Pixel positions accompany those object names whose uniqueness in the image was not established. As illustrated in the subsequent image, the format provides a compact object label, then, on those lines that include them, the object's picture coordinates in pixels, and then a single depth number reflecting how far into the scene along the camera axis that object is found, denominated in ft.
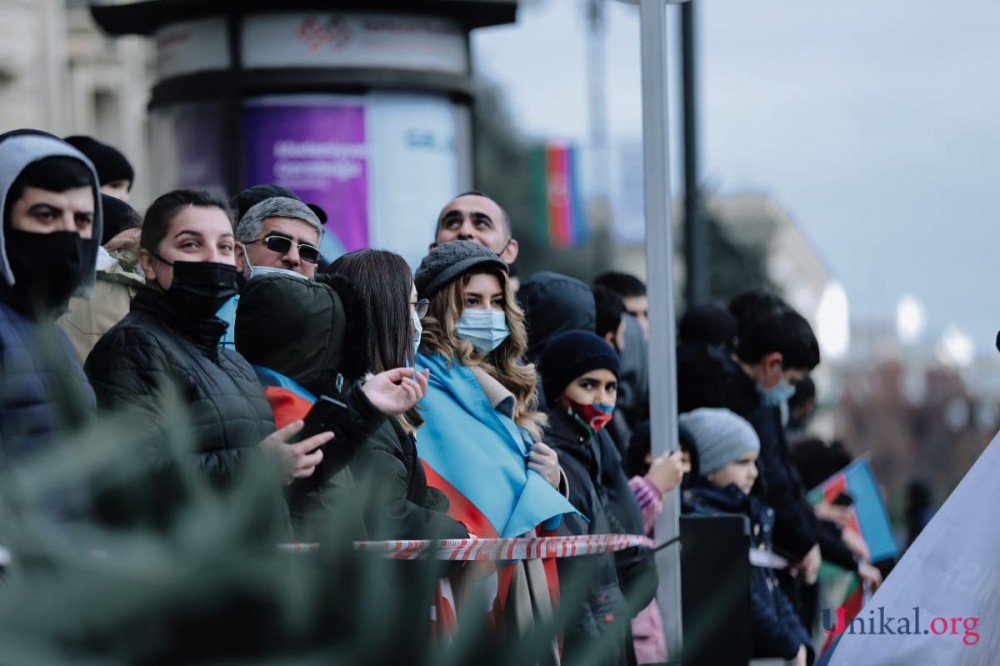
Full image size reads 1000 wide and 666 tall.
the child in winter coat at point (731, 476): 39.55
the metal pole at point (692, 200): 68.95
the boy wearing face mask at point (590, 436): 32.48
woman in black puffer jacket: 21.81
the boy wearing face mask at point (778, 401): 43.16
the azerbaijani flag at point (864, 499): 52.75
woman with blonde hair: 28.89
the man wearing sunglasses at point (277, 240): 30.89
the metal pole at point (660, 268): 33.71
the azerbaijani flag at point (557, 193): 204.03
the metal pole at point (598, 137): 276.21
